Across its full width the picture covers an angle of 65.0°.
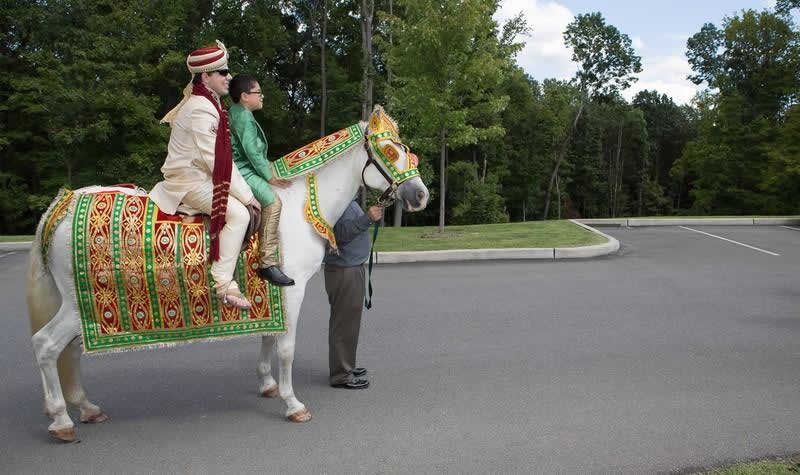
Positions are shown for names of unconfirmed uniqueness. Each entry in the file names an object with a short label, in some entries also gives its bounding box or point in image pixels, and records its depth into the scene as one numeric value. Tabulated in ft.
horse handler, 16.93
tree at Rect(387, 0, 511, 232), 48.16
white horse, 13.46
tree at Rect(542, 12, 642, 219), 145.89
